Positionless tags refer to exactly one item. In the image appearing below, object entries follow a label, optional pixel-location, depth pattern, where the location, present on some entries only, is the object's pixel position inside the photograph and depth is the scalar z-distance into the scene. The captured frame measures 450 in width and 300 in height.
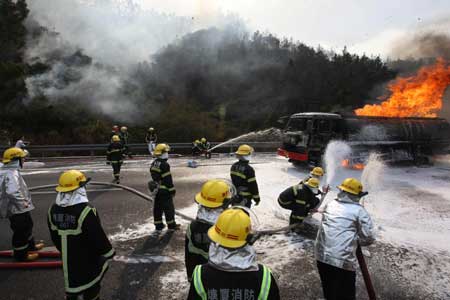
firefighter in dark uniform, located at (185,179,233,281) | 2.89
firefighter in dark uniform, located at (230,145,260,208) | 6.06
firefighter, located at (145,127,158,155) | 16.73
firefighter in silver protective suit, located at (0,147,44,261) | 4.59
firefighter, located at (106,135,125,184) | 10.06
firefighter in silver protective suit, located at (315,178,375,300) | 3.36
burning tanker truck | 12.55
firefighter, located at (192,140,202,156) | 17.08
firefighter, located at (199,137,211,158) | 16.88
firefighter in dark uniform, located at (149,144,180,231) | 6.02
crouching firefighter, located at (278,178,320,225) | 5.49
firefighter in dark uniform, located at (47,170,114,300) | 3.08
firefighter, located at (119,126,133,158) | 14.98
